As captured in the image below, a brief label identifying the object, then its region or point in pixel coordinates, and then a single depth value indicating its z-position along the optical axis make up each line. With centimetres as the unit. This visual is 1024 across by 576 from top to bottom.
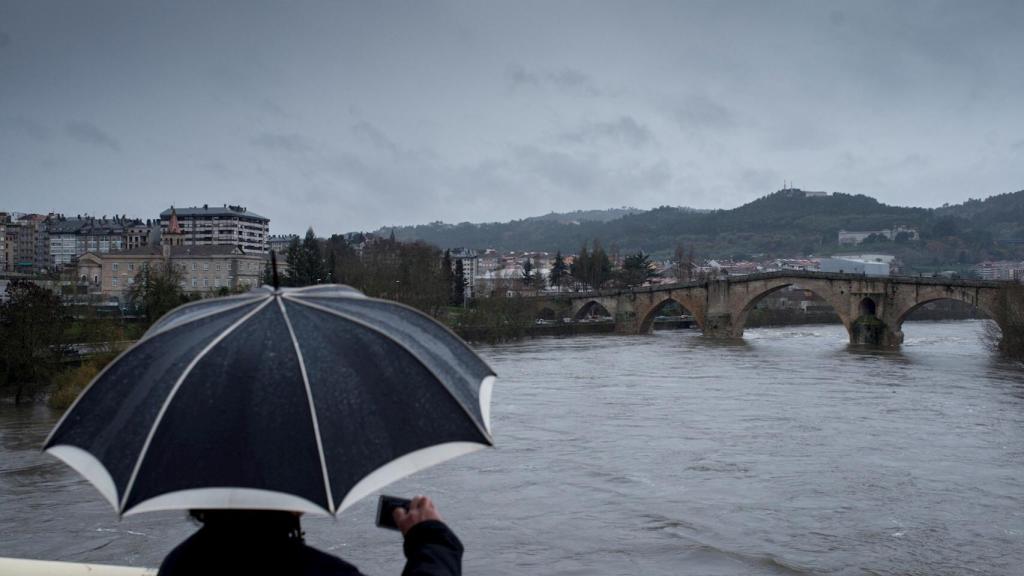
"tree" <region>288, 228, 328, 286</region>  5297
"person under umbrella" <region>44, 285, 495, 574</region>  205
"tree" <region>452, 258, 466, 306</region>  6625
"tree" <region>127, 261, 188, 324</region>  3525
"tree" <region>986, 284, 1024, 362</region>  3206
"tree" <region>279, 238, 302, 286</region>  5253
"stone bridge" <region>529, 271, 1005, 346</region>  4103
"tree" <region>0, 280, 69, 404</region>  2347
